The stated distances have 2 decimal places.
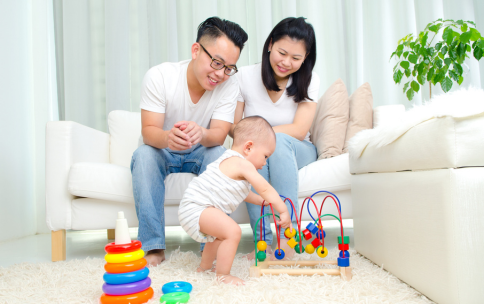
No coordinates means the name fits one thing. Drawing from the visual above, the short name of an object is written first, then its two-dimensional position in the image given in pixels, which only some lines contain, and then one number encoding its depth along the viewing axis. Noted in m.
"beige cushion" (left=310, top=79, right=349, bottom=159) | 1.89
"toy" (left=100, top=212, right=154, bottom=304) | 0.94
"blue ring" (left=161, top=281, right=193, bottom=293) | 1.03
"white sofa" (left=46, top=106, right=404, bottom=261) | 1.64
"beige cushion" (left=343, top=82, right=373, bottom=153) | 2.00
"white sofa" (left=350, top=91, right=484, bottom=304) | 0.81
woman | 1.70
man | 1.46
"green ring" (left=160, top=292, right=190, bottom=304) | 0.94
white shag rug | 0.97
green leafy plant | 2.04
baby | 1.16
